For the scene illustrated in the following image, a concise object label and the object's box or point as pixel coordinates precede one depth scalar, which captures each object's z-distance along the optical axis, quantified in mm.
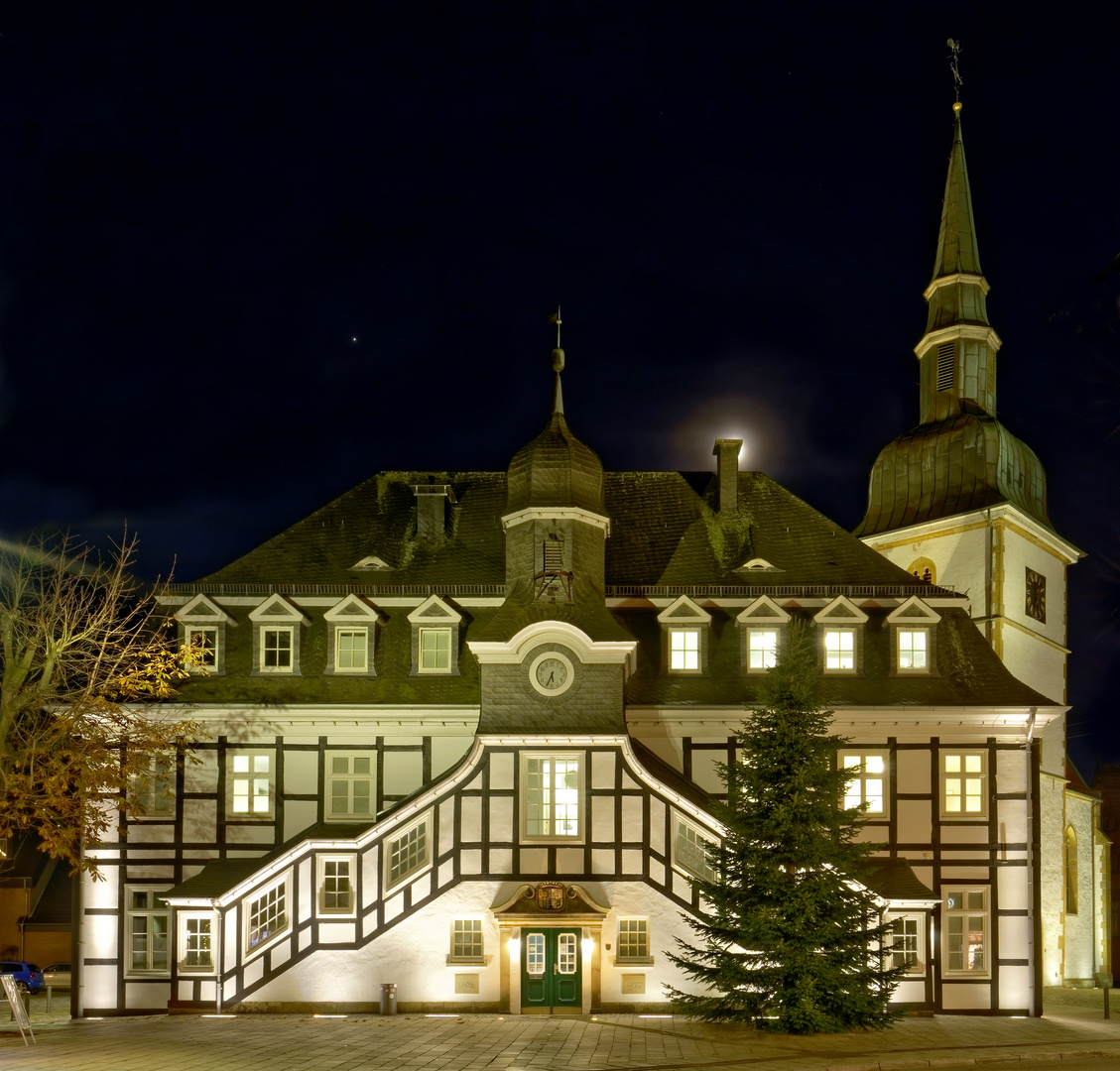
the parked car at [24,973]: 42844
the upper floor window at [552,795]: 32969
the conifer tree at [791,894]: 27766
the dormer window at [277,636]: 36156
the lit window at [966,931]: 34125
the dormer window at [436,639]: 36156
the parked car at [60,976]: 46988
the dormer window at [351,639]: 36125
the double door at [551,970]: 31781
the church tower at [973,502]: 44438
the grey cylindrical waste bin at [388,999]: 31531
